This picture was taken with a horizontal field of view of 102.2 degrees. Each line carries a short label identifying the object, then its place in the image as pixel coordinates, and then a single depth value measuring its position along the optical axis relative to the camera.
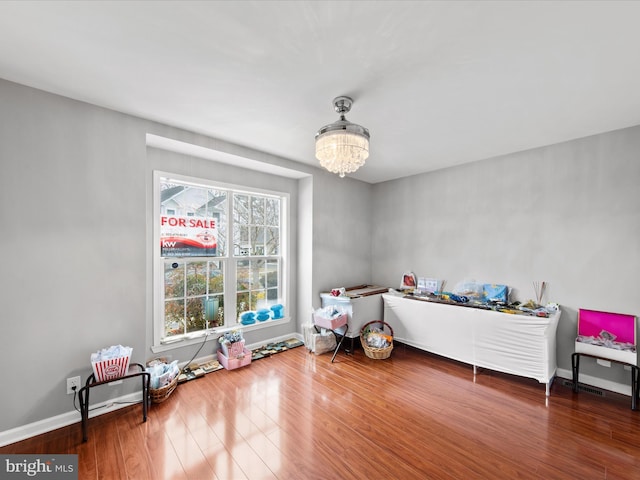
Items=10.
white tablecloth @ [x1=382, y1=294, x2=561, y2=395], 2.55
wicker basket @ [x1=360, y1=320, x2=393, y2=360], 3.25
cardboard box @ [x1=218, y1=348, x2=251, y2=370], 2.96
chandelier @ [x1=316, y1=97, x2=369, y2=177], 1.88
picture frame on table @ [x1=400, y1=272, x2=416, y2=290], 4.11
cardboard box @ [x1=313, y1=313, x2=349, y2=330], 3.33
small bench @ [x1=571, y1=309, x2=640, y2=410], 2.33
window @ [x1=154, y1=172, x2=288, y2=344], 2.92
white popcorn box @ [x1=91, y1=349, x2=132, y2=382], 2.00
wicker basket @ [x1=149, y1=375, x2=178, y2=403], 2.31
